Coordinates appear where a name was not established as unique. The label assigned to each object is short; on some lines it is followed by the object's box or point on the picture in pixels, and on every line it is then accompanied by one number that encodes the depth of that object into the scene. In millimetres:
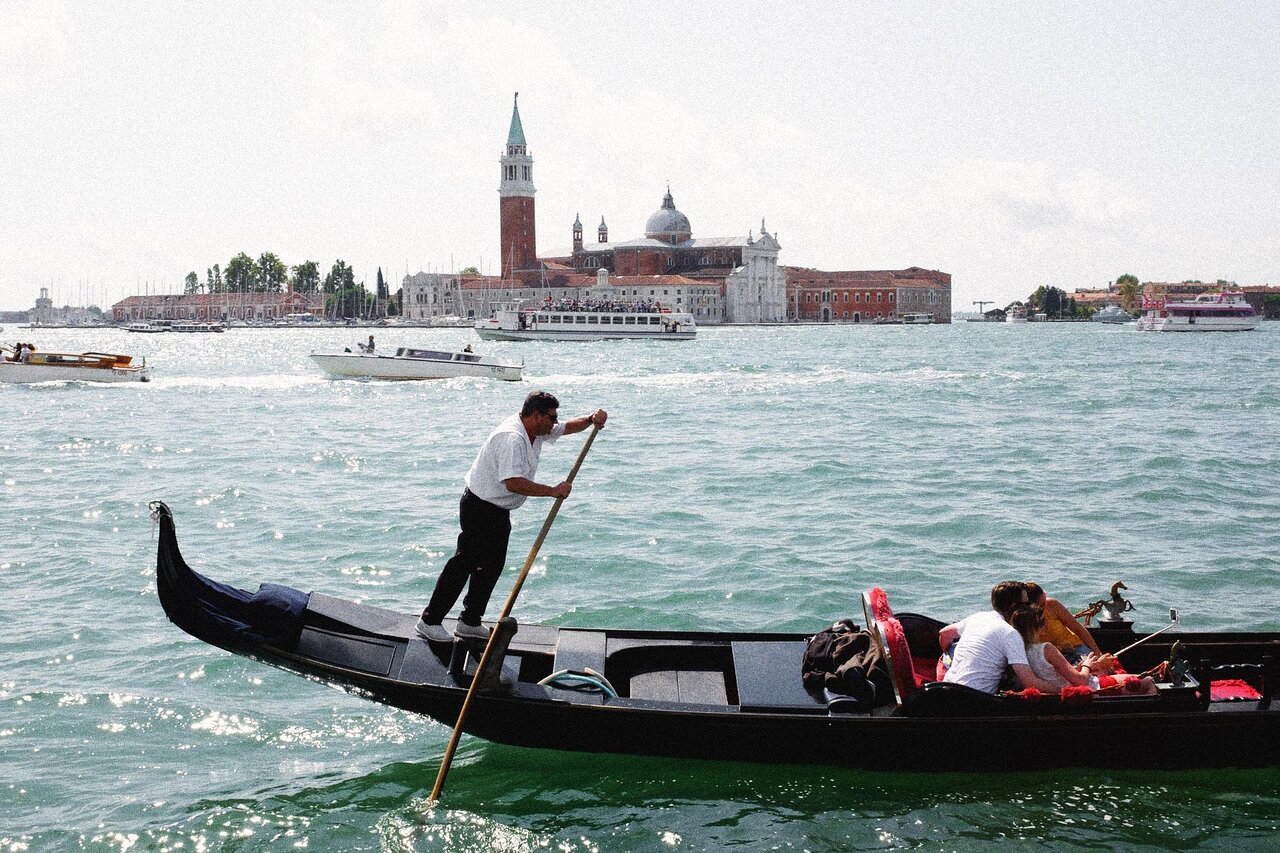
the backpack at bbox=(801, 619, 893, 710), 4984
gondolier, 5035
